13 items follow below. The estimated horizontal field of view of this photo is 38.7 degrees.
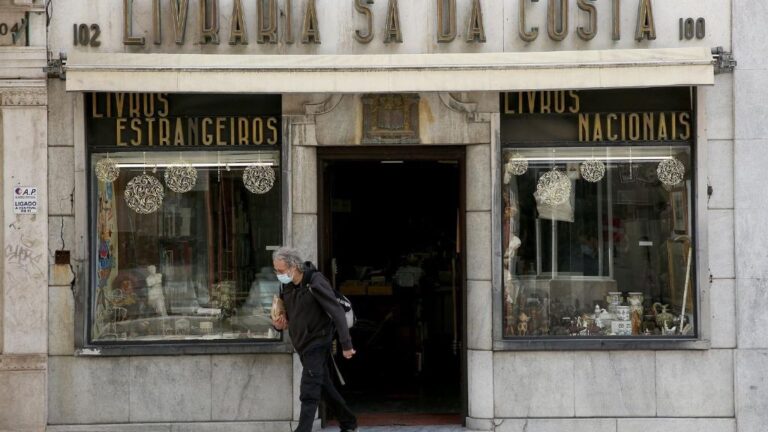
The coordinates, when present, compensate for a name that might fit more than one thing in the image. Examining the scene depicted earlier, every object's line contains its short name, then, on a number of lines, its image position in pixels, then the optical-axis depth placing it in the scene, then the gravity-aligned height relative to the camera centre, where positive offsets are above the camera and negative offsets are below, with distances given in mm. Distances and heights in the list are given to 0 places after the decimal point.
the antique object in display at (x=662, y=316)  10250 -904
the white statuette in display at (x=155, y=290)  10406 -634
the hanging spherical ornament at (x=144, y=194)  10320 +282
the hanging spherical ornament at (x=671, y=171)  10203 +457
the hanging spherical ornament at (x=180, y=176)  10320 +449
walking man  8906 -813
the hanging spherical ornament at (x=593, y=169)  10320 +486
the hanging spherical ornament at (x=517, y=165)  10266 +527
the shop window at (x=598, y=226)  10219 -56
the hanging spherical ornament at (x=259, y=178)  10281 +423
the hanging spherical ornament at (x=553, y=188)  10344 +311
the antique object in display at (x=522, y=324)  10229 -968
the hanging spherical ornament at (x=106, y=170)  10227 +507
